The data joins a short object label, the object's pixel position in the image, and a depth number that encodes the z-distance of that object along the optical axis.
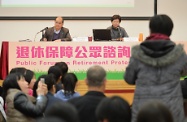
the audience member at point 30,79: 5.60
